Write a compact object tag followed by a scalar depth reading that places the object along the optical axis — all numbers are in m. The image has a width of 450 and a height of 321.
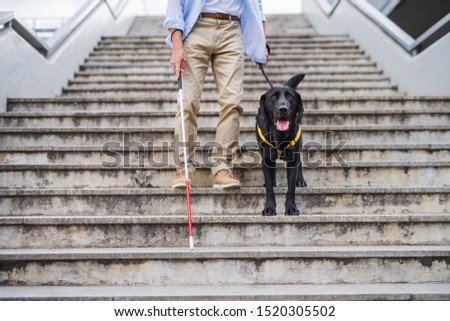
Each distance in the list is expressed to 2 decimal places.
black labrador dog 3.34
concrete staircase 2.82
